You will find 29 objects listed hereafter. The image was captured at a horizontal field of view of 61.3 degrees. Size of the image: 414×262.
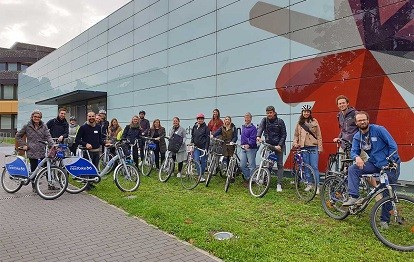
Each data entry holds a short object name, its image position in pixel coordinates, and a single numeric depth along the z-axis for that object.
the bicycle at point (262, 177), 7.48
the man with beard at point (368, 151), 4.96
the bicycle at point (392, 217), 4.46
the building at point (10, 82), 54.06
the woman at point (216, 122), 10.13
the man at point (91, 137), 8.71
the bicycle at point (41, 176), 7.73
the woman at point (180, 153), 9.66
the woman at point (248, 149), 8.83
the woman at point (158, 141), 11.33
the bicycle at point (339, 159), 6.55
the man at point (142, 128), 11.71
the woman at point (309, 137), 7.58
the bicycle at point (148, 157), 11.13
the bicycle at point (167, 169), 9.74
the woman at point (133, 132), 11.23
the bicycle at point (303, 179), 6.93
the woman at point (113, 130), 12.22
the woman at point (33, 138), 8.21
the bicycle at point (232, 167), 8.25
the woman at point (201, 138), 9.47
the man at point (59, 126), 9.34
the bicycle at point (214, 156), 8.79
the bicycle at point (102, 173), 8.04
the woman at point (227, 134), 9.08
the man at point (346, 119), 6.73
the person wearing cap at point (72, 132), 11.11
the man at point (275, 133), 7.97
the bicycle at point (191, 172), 8.71
